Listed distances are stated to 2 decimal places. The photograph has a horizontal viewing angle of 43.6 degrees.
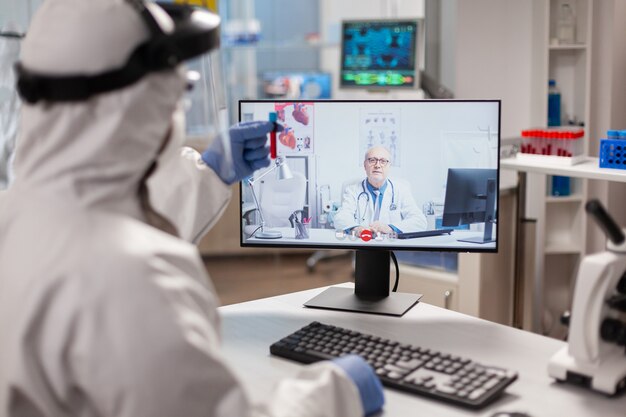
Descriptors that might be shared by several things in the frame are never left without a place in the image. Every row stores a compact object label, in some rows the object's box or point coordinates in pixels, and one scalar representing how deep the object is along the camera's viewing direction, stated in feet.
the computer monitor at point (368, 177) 5.65
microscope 4.19
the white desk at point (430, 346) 4.23
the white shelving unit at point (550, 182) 10.50
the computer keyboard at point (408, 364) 4.27
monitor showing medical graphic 10.57
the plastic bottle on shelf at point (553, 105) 10.64
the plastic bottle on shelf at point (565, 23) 10.50
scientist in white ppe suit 2.93
